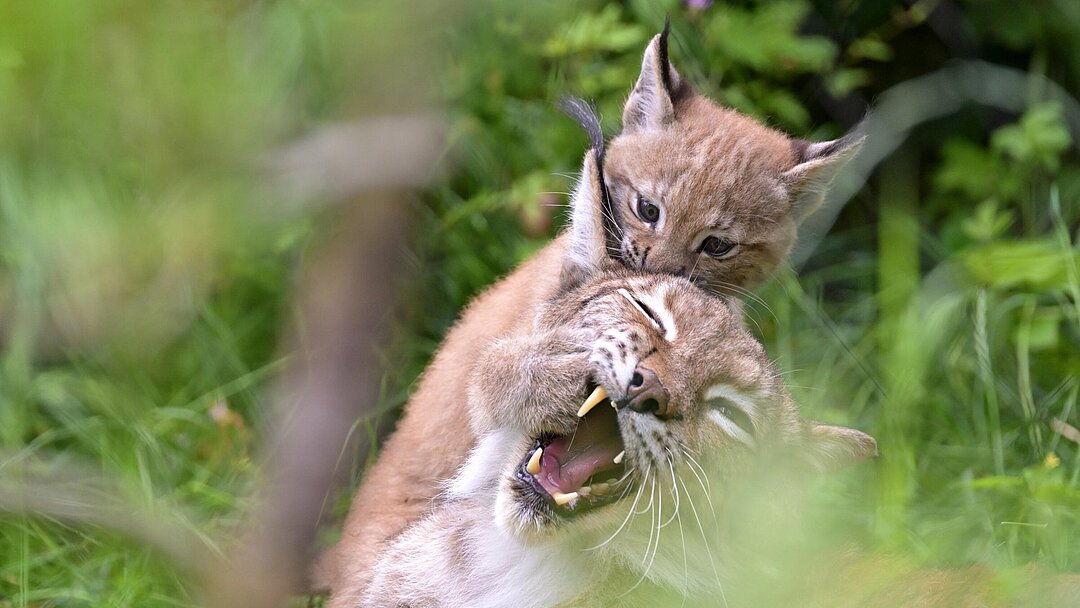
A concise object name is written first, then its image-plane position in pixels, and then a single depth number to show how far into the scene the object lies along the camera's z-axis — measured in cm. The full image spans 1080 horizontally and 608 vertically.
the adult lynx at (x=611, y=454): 642
